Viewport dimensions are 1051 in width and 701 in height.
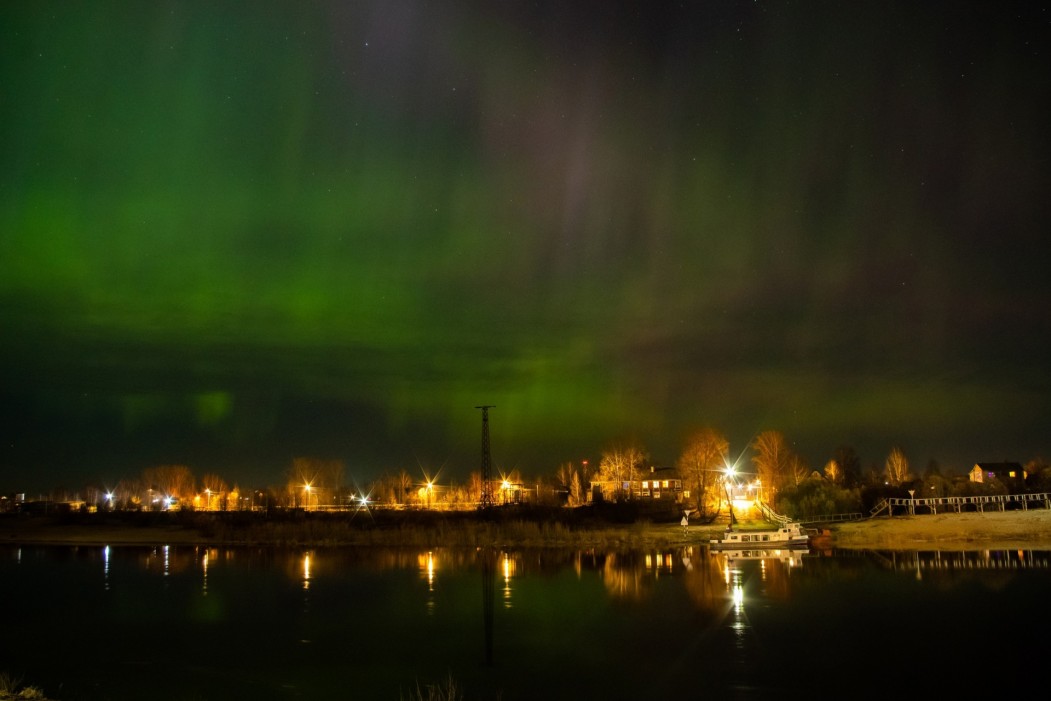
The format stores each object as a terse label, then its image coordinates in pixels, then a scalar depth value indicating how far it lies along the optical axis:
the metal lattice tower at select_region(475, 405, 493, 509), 132.43
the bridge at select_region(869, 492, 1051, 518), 79.81
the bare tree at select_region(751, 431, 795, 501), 135.12
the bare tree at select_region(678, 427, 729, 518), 125.50
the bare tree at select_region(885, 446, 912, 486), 168.71
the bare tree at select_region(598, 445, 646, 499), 170.75
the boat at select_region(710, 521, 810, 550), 71.12
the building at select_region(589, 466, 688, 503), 161.00
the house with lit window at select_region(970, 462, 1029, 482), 184.25
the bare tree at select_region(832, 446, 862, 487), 169.00
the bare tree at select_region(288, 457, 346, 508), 193.12
